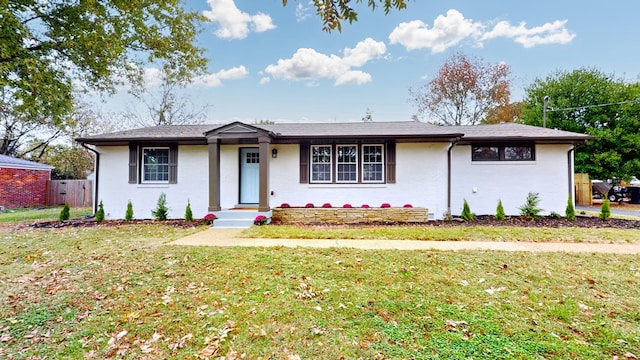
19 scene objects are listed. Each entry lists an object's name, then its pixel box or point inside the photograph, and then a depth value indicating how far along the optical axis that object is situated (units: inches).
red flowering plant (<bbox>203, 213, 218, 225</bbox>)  356.5
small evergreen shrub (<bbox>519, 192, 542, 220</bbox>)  374.3
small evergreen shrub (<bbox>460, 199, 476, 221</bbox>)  367.0
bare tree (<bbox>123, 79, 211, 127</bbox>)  916.0
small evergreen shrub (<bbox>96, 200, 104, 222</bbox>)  380.5
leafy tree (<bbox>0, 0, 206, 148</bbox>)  175.9
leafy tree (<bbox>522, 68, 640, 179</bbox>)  597.0
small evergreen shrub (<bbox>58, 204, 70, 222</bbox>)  379.6
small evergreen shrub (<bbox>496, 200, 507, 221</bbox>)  364.6
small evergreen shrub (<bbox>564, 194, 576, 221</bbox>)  362.9
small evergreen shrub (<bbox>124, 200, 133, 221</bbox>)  378.3
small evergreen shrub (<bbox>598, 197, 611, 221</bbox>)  356.8
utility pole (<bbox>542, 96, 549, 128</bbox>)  651.5
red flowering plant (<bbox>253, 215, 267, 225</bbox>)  343.9
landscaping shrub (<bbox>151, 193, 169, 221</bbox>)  379.3
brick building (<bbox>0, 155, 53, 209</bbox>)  616.7
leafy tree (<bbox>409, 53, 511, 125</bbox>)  898.7
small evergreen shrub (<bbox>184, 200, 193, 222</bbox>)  371.2
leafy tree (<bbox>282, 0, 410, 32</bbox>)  111.0
